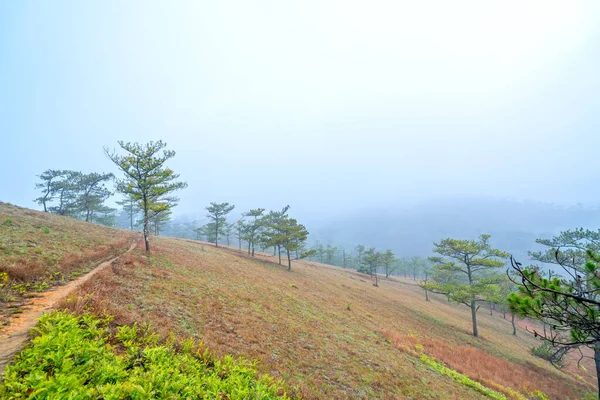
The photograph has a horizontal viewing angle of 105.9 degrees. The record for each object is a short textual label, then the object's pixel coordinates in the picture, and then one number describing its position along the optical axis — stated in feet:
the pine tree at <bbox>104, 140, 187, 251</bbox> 59.62
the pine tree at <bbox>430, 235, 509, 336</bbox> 79.05
